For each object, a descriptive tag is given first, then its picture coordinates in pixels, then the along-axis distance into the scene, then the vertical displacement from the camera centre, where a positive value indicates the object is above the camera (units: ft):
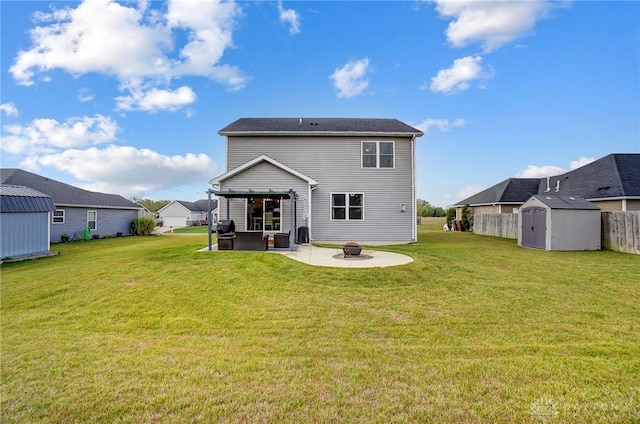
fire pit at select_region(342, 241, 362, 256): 31.35 -3.80
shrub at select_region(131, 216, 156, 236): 82.12 -2.70
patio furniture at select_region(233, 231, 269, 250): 34.09 -3.07
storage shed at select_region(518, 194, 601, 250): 43.32 -1.75
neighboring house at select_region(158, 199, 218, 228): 148.87 +0.80
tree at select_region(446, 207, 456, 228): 95.09 -0.03
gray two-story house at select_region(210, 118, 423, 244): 47.26 +7.60
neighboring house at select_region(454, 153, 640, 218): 54.24 +6.28
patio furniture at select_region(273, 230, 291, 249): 35.89 -3.14
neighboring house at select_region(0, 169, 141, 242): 61.62 +2.25
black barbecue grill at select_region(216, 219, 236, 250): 34.32 -2.36
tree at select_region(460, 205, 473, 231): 85.97 -1.60
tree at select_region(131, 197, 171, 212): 183.00 +8.60
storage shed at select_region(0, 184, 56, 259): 38.09 -0.54
